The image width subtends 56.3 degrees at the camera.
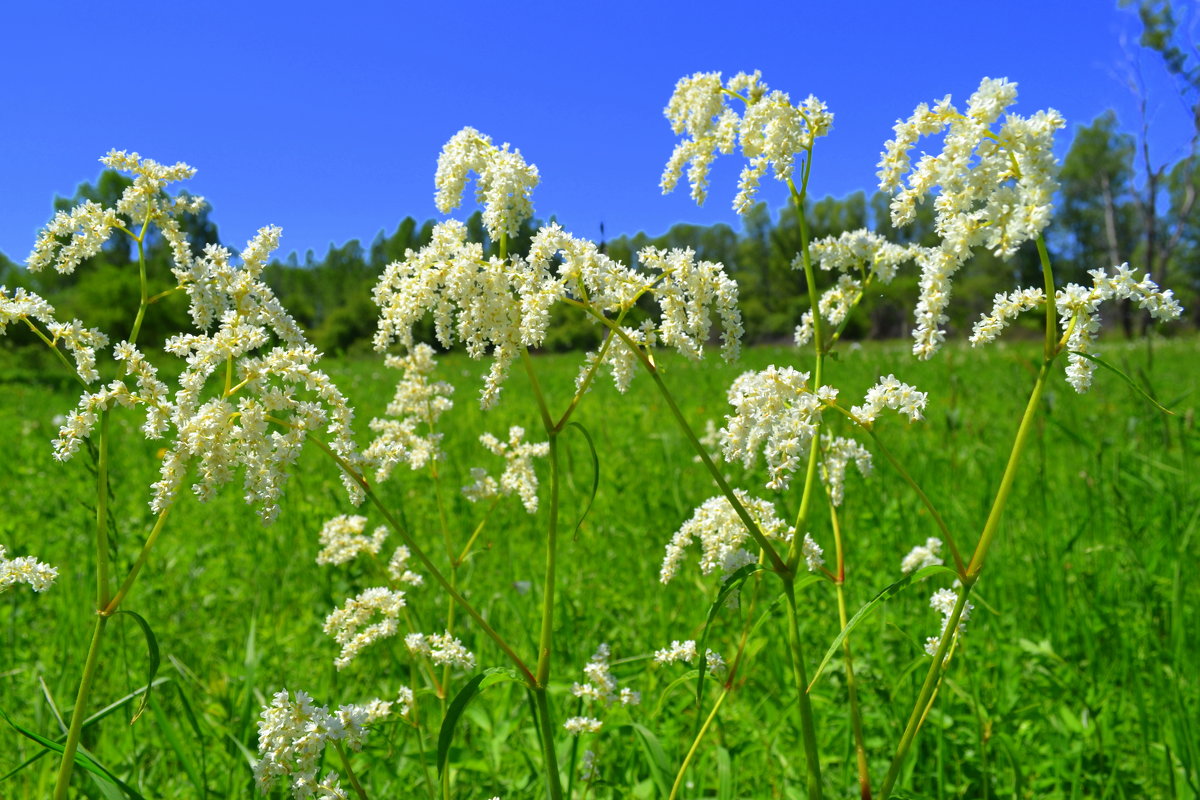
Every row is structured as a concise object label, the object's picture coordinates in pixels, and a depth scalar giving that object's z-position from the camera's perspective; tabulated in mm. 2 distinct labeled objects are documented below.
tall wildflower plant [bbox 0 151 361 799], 420
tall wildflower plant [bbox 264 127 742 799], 439
